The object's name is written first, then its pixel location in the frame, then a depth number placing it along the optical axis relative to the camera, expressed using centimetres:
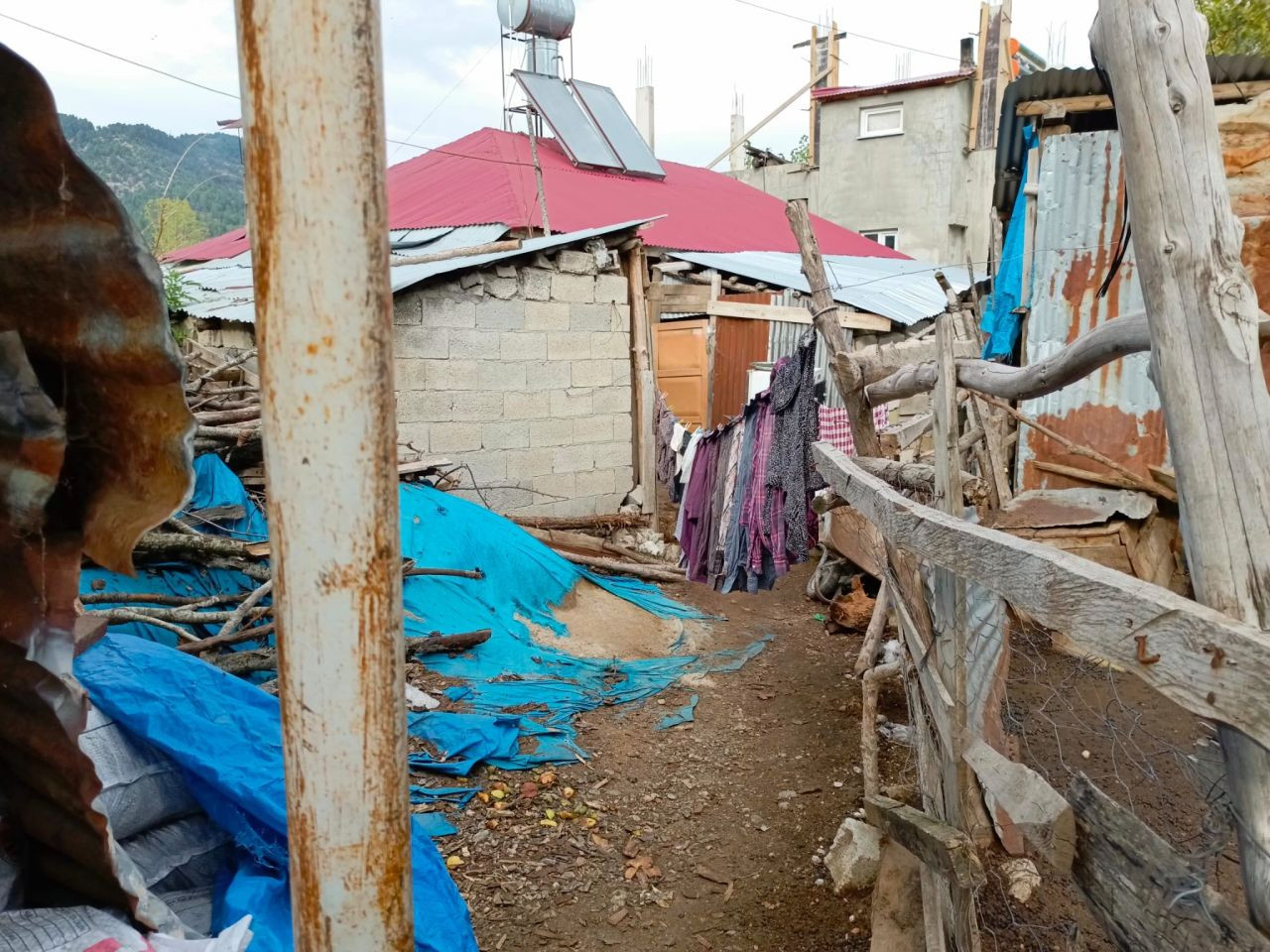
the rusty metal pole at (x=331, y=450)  100
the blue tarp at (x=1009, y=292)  638
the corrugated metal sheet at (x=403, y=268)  788
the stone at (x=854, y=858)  364
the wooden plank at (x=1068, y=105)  575
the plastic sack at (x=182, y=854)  201
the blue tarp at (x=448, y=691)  218
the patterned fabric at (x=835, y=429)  665
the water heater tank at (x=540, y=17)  1287
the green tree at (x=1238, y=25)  1032
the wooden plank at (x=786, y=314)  1125
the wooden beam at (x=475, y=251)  760
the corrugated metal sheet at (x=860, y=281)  1142
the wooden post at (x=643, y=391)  925
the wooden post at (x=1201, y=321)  121
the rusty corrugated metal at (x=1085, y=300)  579
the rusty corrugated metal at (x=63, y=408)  110
